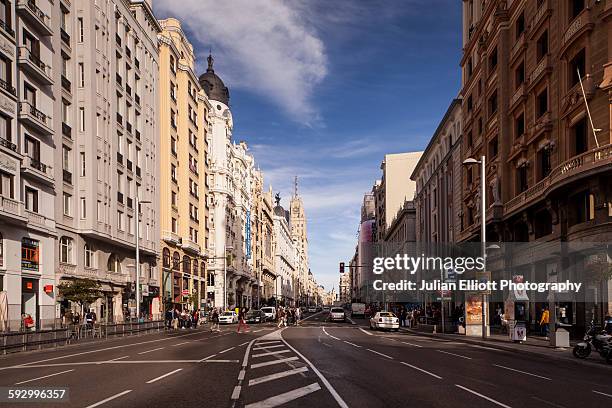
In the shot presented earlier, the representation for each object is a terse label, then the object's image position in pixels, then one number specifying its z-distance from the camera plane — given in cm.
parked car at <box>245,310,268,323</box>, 7028
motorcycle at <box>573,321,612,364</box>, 2148
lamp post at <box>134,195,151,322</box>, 4753
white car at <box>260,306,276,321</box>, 8116
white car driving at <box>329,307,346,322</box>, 7469
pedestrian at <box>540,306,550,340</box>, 3456
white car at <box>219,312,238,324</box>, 6931
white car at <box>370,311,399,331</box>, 4758
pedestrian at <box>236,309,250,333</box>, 4766
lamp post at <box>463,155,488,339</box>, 3394
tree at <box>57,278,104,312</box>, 3891
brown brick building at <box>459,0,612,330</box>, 2969
